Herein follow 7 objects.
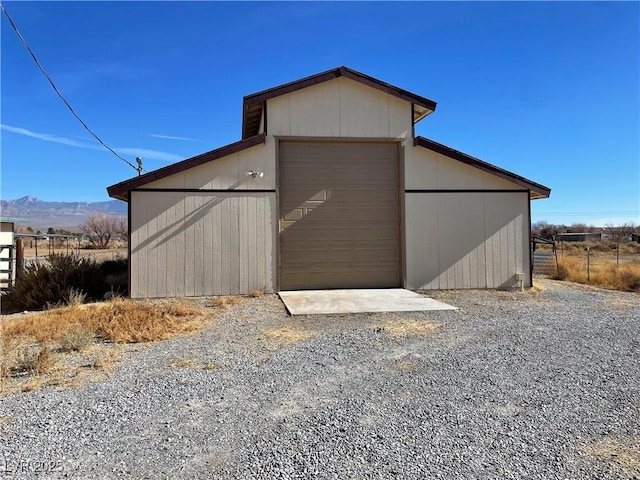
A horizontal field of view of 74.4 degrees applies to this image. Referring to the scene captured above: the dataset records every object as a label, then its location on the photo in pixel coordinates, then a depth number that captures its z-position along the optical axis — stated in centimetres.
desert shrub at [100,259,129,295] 1029
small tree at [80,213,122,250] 4125
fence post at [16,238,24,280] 1106
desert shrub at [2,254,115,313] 895
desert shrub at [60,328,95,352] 525
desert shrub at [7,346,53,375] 446
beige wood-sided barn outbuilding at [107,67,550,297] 992
